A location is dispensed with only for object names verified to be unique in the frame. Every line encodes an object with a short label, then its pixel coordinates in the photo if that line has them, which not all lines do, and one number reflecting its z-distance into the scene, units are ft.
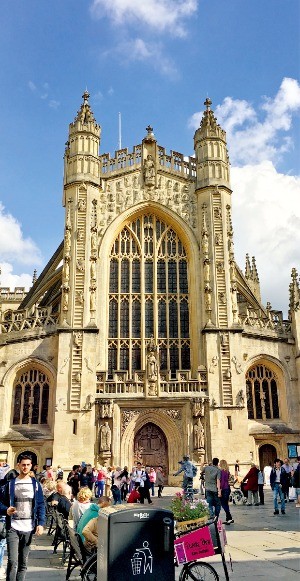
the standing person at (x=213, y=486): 36.37
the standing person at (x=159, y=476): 77.17
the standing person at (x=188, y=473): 50.31
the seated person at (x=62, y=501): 32.35
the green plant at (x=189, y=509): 22.52
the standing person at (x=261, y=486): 55.31
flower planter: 21.89
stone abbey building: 78.59
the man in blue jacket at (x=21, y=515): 19.49
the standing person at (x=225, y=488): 40.35
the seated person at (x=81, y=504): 26.30
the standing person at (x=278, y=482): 46.47
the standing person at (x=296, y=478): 33.58
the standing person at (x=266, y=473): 76.89
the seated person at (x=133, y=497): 39.21
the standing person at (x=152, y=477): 65.20
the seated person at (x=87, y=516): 23.63
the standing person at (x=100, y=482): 58.43
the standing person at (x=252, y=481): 51.75
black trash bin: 14.97
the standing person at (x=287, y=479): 47.16
